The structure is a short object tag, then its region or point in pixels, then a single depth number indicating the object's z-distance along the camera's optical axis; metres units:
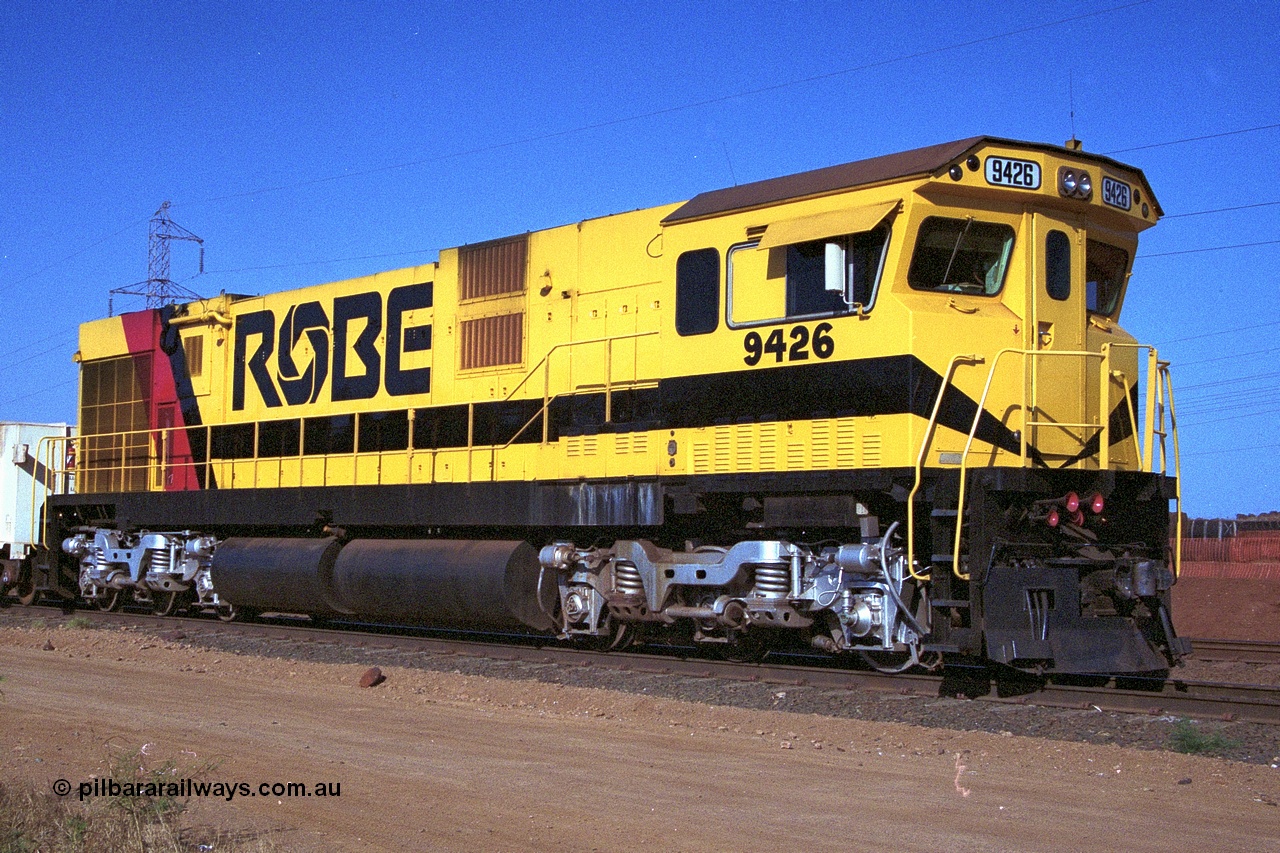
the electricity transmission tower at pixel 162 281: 54.83
